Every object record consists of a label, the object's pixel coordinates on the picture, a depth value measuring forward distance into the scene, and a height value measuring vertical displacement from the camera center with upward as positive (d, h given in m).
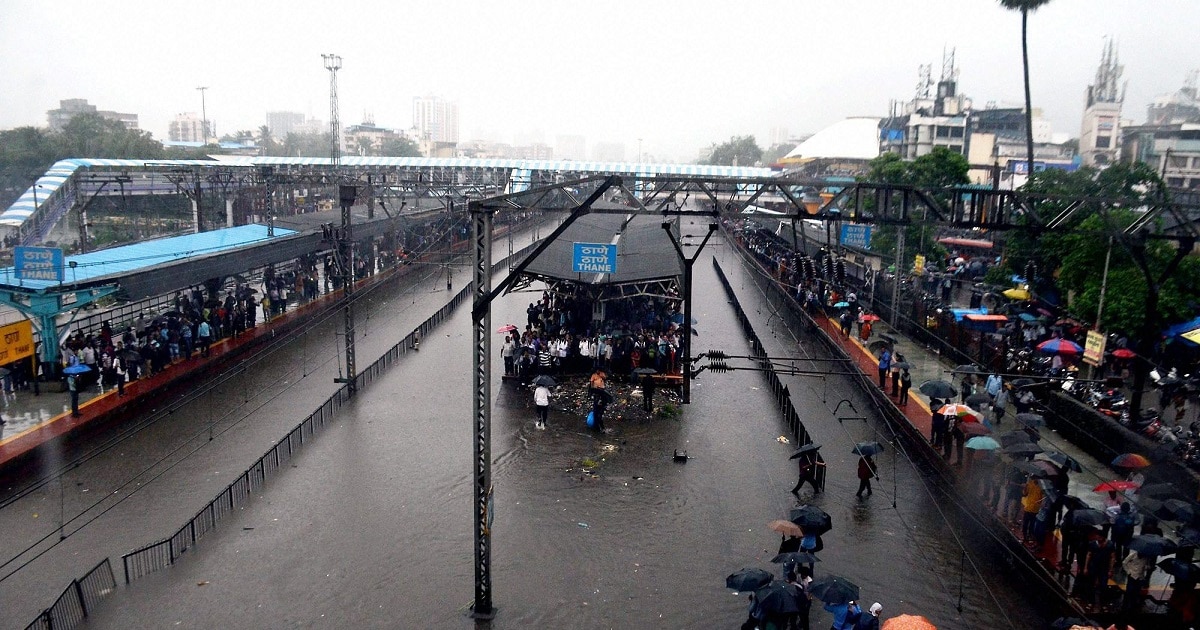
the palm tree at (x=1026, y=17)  35.41 +7.79
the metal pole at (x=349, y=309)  19.23 -3.00
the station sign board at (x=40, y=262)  18.16 -1.97
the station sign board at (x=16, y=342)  16.27 -3.42
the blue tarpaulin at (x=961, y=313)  23.19 -3.39
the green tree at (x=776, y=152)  177.25 +8.98
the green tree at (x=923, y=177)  32.75 +0.71
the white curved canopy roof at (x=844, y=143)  77.69 +5.08
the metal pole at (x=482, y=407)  9.88 -2.78
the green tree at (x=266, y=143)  123.13 +5.68
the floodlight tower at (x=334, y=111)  58.44 +5.33
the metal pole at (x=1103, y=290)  19.27 -2.23
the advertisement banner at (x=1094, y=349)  17.31 -3.22
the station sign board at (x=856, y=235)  27.92 -1.46
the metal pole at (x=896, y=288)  25.32 -3.00
